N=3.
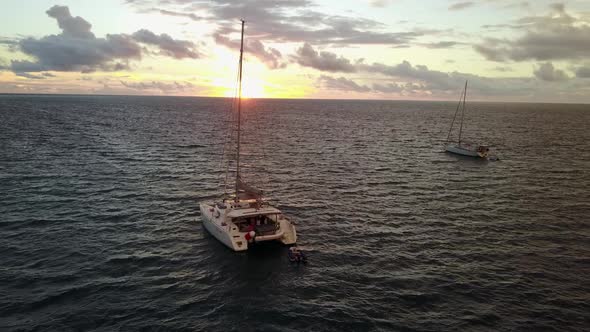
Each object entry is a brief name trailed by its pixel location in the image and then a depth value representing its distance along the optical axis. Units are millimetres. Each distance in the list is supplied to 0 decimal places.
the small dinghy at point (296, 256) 29141
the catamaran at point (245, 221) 30703
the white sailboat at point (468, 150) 76750
